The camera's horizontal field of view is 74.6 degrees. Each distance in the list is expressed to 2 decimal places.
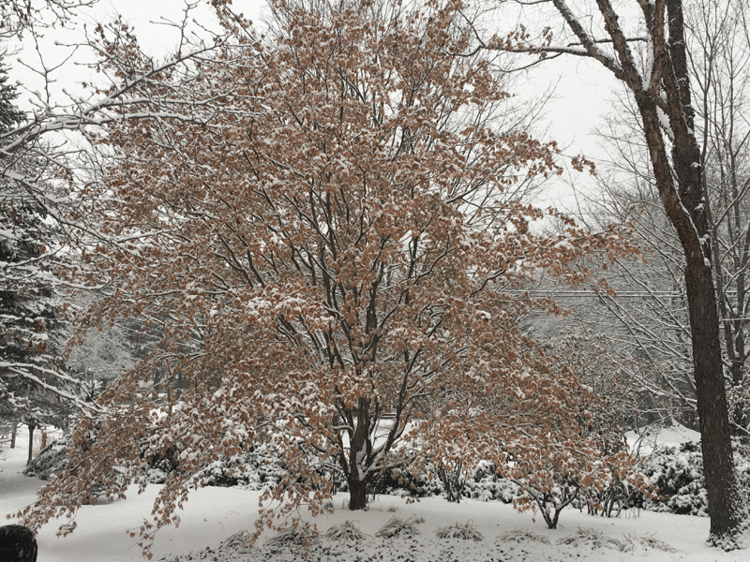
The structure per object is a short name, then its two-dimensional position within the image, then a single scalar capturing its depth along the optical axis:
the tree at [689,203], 6.02
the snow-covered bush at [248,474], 12.23
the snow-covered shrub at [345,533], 6.64
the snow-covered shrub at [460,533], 6.93
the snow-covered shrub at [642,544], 6.24
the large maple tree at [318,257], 5.07
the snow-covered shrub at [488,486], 10.89
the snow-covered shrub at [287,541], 6.64
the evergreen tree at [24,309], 4.73
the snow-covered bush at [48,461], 13.20
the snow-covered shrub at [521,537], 6.84
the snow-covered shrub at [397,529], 6.85
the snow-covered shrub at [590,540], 6.46
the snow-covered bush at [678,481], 9.51
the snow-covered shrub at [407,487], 11.20
